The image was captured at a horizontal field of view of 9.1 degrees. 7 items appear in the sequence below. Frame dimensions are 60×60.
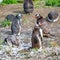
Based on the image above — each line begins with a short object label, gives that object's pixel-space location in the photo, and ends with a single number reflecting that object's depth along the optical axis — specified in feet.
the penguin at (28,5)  52.80
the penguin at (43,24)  42.73
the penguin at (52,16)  49.14
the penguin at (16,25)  43.81
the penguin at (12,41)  37.37
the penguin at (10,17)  49.93
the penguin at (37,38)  35.73
